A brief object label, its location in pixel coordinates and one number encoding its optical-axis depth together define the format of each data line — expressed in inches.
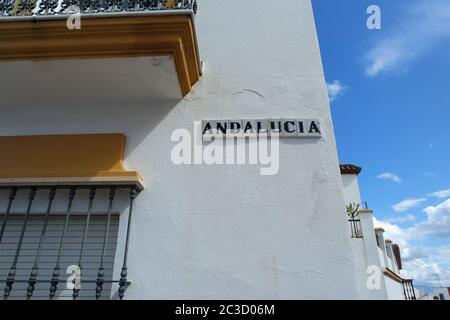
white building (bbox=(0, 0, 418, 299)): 96.3
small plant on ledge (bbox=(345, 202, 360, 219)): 296.5
